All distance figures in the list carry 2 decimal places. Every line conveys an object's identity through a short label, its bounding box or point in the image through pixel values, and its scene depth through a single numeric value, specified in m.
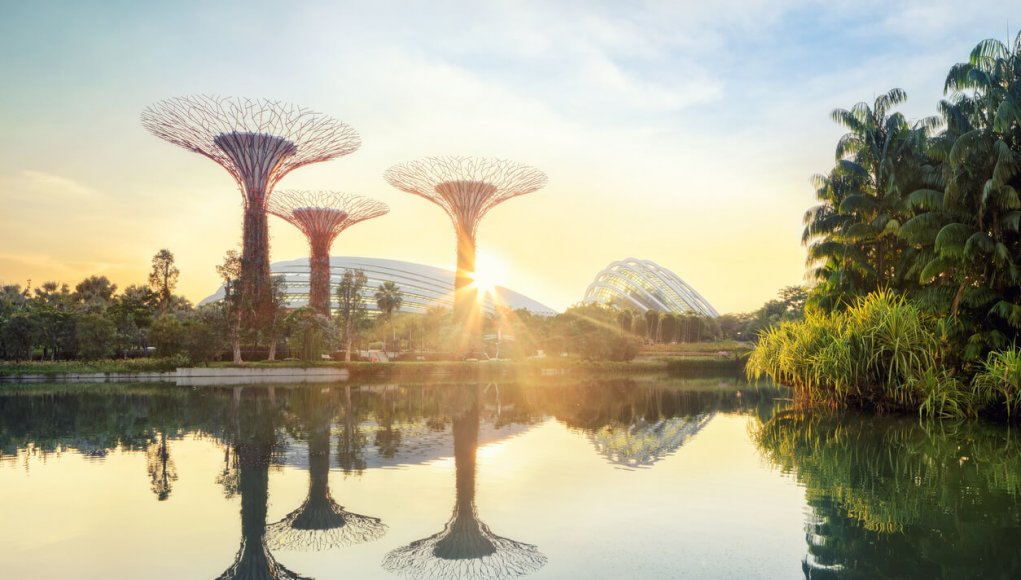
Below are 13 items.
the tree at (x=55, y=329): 43.96
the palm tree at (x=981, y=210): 18.41
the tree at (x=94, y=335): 43.53
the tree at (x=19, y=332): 42.75
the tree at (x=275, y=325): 46.78
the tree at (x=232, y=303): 44.97
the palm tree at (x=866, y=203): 24.62
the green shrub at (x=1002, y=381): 17.38
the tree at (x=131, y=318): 47.75
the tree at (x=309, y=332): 46.41
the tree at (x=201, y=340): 42.41
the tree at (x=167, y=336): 43.56
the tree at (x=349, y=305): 50.06
